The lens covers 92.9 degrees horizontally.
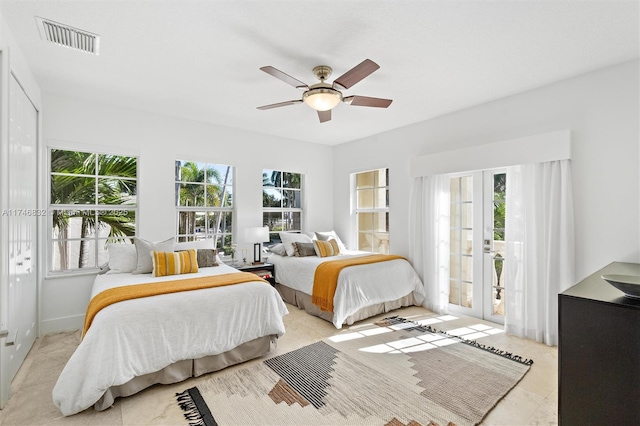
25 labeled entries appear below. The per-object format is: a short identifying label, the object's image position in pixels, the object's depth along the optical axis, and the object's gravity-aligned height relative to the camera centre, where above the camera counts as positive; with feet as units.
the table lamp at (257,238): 14.62 -1.20
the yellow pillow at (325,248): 14.93 -1.72
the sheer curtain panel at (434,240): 13.58 -1.18
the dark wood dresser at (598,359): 4.54 -2.27
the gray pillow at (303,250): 15.08 -1.82
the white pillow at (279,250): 15.82 -1.93
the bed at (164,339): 6.53 -3.16
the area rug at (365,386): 6.59 -4.38
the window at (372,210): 16.67 +0.21
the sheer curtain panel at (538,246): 9.87 -1.10
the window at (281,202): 17.11 +0.68
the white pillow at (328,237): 16.70 -1.32
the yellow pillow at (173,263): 10.30 -1.74
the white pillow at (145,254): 10.75 -1.47
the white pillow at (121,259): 10.94 -1.68
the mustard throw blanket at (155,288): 7.33 -2.05
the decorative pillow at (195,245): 12.12 -1.32
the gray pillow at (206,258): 11.87 -1.78
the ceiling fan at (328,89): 7.45 +3.46
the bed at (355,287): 11.72 -3.14
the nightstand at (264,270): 14.11 -2.74
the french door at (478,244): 12.15 -1.27
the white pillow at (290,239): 15.42 -1.36
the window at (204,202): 14.30 +0.54
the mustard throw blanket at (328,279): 11.74 -2.63
